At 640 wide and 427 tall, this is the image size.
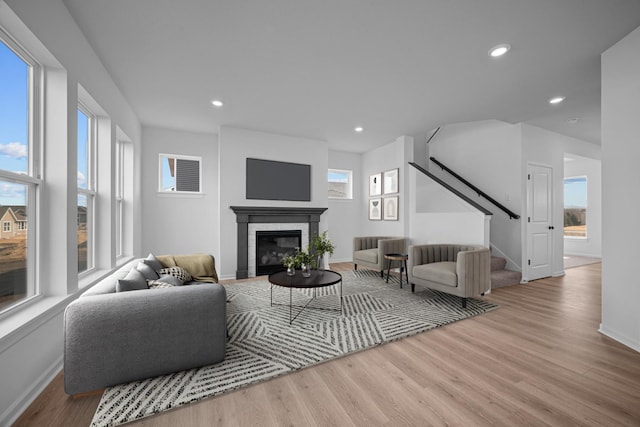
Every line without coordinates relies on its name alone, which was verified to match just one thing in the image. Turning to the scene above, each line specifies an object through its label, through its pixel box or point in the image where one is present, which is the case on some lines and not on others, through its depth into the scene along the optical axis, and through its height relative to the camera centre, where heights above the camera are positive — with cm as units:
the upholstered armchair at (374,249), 483 -68
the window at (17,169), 169 +31
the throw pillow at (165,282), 211 -59
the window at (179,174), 507 +80
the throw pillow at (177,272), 286 -64
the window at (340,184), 682 +81
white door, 462 -13
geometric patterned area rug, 166 -114
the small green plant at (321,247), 333 -41
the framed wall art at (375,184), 628 +73
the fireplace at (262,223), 495 -17
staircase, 423 -100
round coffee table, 283 -74
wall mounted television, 512 +69
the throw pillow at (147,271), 240 -53
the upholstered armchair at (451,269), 319 -72
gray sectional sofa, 163 -78
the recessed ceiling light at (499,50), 246 +157
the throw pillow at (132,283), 190 -51
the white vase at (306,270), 320 -68
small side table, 430 -70
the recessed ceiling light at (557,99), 358 +159
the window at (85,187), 273 +30
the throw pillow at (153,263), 282 -53
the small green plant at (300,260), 316 -54
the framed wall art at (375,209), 623 +13
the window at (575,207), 734 +23
